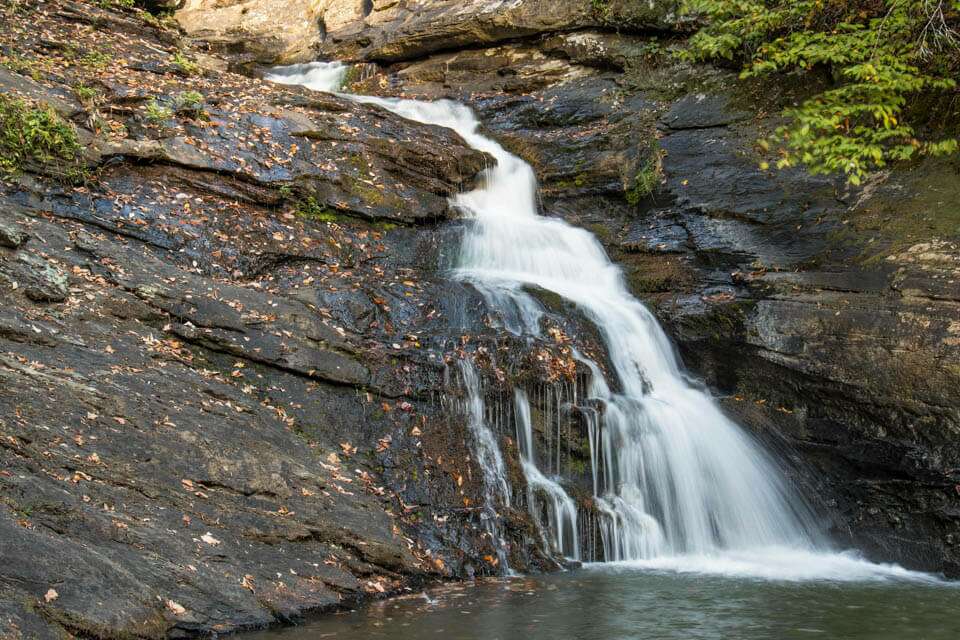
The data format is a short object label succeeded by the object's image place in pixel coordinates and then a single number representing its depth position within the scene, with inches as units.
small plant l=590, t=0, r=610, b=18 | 561.0
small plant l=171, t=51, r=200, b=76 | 468.0
